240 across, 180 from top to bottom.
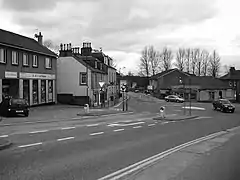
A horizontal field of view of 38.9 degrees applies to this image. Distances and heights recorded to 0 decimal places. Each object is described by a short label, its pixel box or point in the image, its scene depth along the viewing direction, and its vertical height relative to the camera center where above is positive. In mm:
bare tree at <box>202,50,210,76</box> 104688 +7296
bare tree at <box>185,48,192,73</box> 105300 +8612
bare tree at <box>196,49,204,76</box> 104688 +7623
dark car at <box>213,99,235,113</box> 46531 -2127
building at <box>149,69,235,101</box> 79250 +1147
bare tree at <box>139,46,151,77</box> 106000 +8395
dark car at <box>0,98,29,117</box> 26312 -1225
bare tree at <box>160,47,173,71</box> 106938 +9790
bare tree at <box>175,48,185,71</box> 105206 +8821
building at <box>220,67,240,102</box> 91044 +3208
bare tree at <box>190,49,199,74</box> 105000 +8571
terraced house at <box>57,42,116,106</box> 47594 +1695
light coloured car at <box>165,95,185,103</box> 69356 -1704
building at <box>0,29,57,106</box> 32375 +2339
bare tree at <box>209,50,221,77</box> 104188 +6963
